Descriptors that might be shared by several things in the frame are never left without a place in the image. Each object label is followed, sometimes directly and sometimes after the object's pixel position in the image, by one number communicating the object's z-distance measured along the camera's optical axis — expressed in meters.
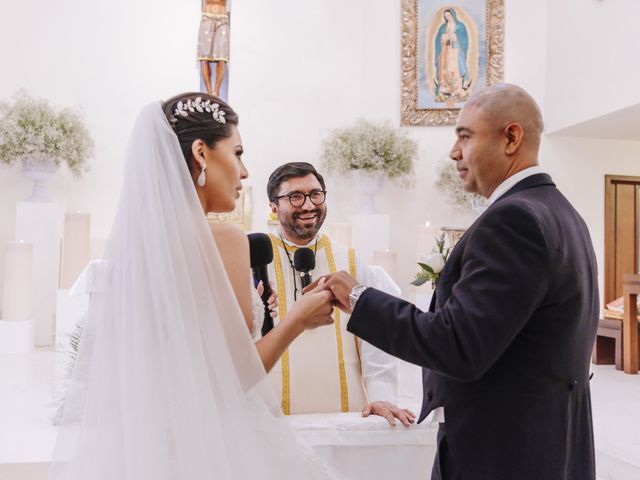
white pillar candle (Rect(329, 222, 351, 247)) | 7.23
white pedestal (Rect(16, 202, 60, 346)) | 6.88
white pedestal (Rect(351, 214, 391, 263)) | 7.54
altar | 2.33
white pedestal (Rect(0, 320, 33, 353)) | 6.47
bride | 1.51
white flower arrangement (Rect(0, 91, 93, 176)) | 6.72
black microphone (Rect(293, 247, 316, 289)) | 2.74
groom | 1.52
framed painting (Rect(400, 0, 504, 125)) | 8.38
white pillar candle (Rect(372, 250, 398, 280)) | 7.01
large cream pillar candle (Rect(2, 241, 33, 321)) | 6.46
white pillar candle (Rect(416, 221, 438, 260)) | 7.20
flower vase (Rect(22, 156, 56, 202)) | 6.90
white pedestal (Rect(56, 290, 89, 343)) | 5.12
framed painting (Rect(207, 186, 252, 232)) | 7.57
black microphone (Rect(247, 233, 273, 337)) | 2.15
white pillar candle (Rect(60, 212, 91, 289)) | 6.61
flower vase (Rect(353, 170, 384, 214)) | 7.68
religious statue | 7.46
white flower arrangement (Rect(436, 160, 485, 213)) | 7.79
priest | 2.83
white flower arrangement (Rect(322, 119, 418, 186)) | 7.56
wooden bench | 6.26
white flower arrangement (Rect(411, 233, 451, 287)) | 2.92
